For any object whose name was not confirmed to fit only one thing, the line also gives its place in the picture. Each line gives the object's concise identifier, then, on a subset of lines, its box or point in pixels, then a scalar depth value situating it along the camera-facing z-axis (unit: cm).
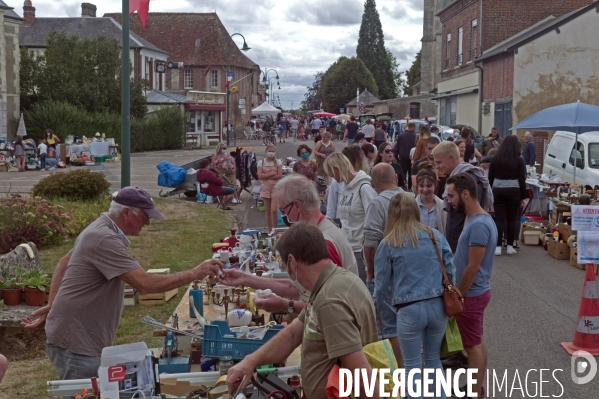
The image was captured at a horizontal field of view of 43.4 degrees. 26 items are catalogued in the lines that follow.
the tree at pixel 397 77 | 11788
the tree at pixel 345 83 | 10000
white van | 1720
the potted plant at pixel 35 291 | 920
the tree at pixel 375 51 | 11450
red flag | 1227
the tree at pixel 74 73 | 4556
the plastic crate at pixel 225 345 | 498
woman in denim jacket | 547
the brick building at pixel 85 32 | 5812
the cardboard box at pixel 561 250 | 1336
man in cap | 487
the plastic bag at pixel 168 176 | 2292
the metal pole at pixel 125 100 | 1162
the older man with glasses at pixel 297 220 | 529
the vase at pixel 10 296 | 919
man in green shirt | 364
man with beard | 612
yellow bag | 375
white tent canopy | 5638
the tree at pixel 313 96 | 12656
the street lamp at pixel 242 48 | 4762
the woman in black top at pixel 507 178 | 1280
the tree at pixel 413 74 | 9669
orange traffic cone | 784
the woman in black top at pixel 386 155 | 1179
